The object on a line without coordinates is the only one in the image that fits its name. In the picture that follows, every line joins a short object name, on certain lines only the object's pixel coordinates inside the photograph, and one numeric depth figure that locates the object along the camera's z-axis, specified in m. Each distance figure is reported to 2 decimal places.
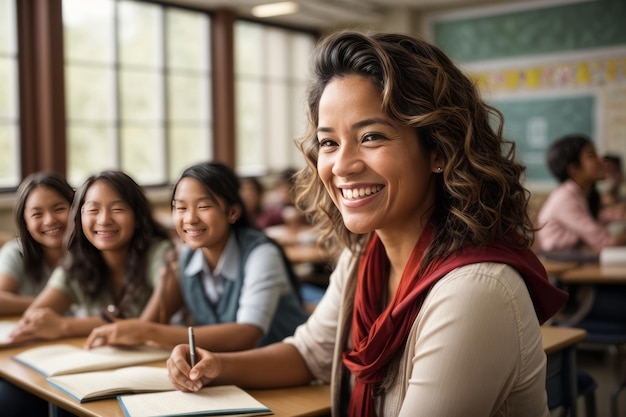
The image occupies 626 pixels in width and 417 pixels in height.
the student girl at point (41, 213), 1.46
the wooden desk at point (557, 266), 3.26
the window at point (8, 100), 5.82
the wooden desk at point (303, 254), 4.17
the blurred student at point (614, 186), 6.60
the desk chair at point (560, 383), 1.89
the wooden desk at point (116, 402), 1.45
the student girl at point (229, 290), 1.61
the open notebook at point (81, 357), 1.73
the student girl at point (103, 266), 1.38
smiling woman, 1.18
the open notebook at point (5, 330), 2.01
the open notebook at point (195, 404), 1.37
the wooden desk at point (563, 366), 1.90
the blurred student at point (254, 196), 5.82
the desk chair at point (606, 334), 2.96
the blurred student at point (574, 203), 3.86
